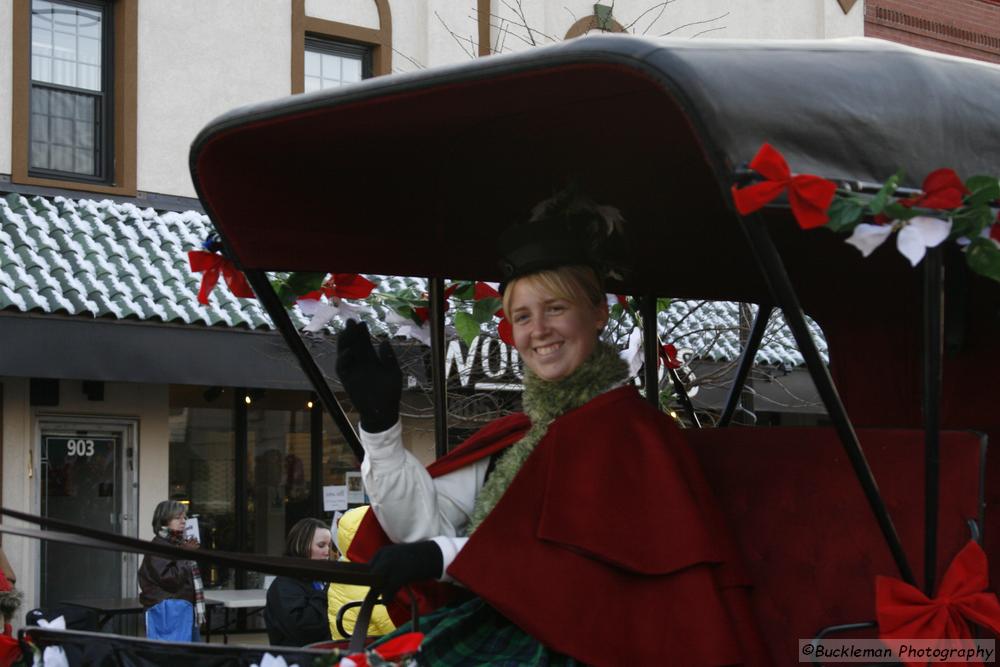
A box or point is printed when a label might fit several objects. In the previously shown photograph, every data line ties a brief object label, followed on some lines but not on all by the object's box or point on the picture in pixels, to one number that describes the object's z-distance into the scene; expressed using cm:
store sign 1365
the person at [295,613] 865
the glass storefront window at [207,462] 1532
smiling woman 353
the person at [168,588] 1137
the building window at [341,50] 1575
